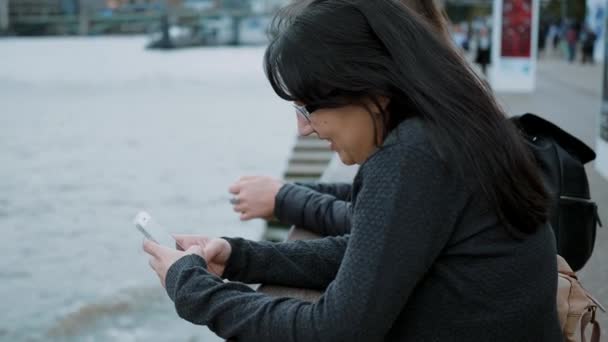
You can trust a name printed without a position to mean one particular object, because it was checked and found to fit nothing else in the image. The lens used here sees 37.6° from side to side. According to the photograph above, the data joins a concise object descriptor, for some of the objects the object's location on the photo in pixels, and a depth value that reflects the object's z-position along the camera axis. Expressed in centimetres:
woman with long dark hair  128
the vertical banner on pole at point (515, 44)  1622
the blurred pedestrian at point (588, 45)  2677
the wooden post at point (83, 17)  10306
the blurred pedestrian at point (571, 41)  2911
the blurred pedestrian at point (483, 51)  2223
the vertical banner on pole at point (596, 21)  2588
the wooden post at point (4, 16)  10675
